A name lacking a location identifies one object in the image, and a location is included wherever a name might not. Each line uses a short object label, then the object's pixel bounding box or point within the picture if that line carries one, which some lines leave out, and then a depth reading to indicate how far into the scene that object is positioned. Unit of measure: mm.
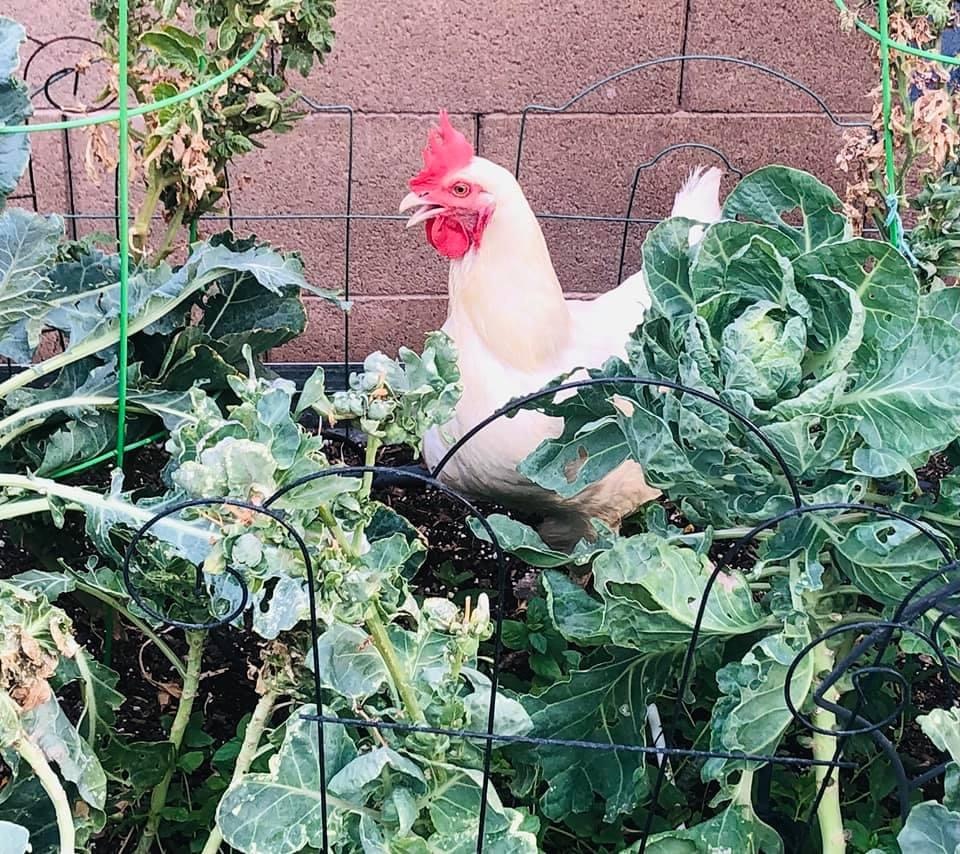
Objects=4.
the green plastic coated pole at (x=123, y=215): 1179
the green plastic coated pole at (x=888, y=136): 1241
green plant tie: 1346
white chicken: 1713
